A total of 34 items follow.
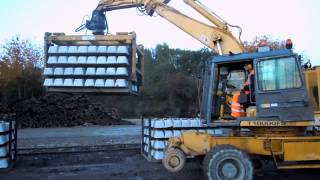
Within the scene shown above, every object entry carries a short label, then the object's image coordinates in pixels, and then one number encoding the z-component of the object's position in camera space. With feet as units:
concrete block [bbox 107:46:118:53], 45.92
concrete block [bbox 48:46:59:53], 46.98
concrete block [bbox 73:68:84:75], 46.03
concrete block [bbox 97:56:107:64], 45.79
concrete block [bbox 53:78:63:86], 45.98
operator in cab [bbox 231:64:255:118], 28.73
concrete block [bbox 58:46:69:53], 46.79
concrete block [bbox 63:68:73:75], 46.20
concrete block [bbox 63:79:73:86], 45.93
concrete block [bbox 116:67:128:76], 45.24
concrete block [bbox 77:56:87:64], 46.16
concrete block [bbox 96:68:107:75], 45.73
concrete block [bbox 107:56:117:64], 45.64
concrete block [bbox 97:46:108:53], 45.98
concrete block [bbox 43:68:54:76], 46.18
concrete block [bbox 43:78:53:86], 46.02
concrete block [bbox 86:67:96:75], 45.81
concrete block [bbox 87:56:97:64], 46.01
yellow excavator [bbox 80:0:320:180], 27.81
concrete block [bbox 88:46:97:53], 46.19
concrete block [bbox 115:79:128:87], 44.98
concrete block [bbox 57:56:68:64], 46.55
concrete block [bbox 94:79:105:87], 45.44
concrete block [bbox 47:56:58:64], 46.75
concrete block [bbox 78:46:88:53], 46.39
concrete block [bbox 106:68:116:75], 45.45
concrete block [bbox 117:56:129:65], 45.57
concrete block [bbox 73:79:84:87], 45.85
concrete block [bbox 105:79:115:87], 45.11
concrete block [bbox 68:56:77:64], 46.47
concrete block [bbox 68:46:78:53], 46.60
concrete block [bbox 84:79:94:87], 45.57
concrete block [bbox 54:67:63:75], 46.21
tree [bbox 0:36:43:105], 100.73
